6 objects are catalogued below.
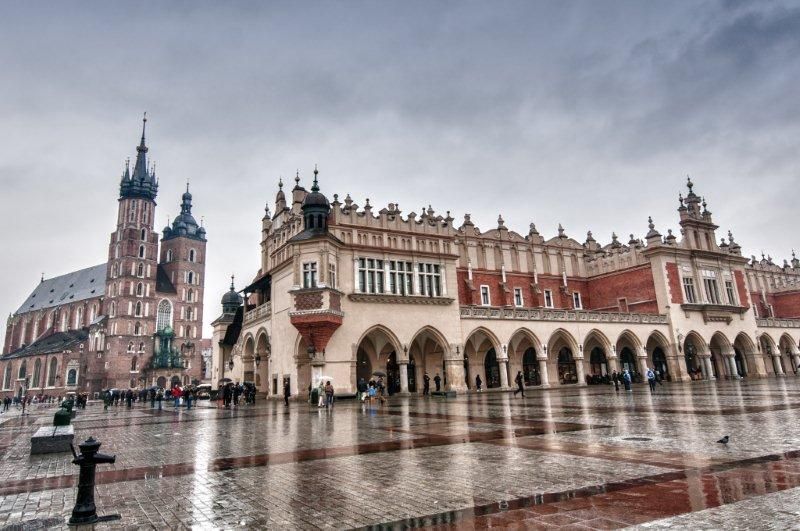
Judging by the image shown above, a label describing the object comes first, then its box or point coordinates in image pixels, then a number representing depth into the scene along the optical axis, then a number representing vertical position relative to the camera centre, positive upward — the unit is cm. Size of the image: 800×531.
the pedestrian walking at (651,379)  2820 -64
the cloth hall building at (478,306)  3319 +539
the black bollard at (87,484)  590 -104
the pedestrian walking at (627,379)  2920 -59
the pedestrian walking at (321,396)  2603 -59
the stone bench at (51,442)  1202 -102
